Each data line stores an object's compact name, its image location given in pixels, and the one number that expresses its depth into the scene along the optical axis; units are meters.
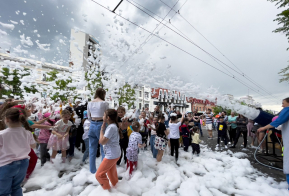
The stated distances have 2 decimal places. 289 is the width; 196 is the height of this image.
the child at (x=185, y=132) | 5.77
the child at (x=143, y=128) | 5.46
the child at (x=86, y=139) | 4.23
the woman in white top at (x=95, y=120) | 3.11
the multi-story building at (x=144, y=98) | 39.67
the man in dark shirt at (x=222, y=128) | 7.47
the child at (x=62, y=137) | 3.91
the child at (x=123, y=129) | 4.25
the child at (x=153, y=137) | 4.95
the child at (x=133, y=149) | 3.60
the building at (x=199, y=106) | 47.47
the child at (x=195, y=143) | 5.60
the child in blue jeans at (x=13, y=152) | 1.88
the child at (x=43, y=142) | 3.87
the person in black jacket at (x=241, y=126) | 7.03
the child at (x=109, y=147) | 2.58
